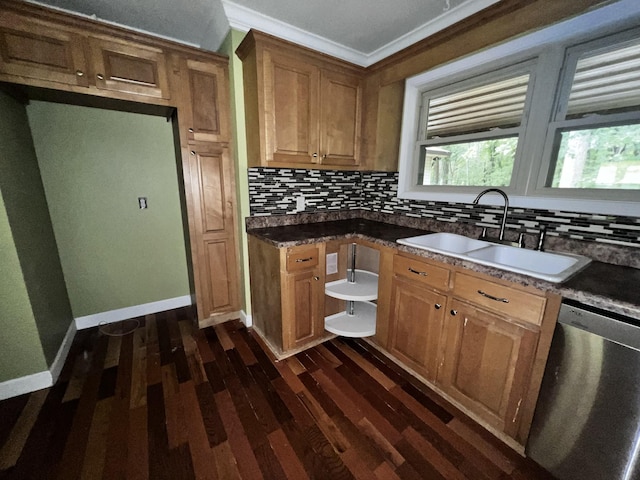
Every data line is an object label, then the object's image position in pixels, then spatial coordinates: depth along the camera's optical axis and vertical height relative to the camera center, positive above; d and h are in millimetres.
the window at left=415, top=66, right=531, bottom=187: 1631 +417
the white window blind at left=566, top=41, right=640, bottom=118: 1226 +547
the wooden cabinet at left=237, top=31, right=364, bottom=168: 1718 +601
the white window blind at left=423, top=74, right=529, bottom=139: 1612 +563
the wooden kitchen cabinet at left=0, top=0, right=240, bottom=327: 1377 +585
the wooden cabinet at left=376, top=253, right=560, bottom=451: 1114 -770
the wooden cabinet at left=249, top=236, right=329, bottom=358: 1732 -786
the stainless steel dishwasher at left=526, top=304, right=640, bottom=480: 875 -789
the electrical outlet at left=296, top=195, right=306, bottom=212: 2300 -165
